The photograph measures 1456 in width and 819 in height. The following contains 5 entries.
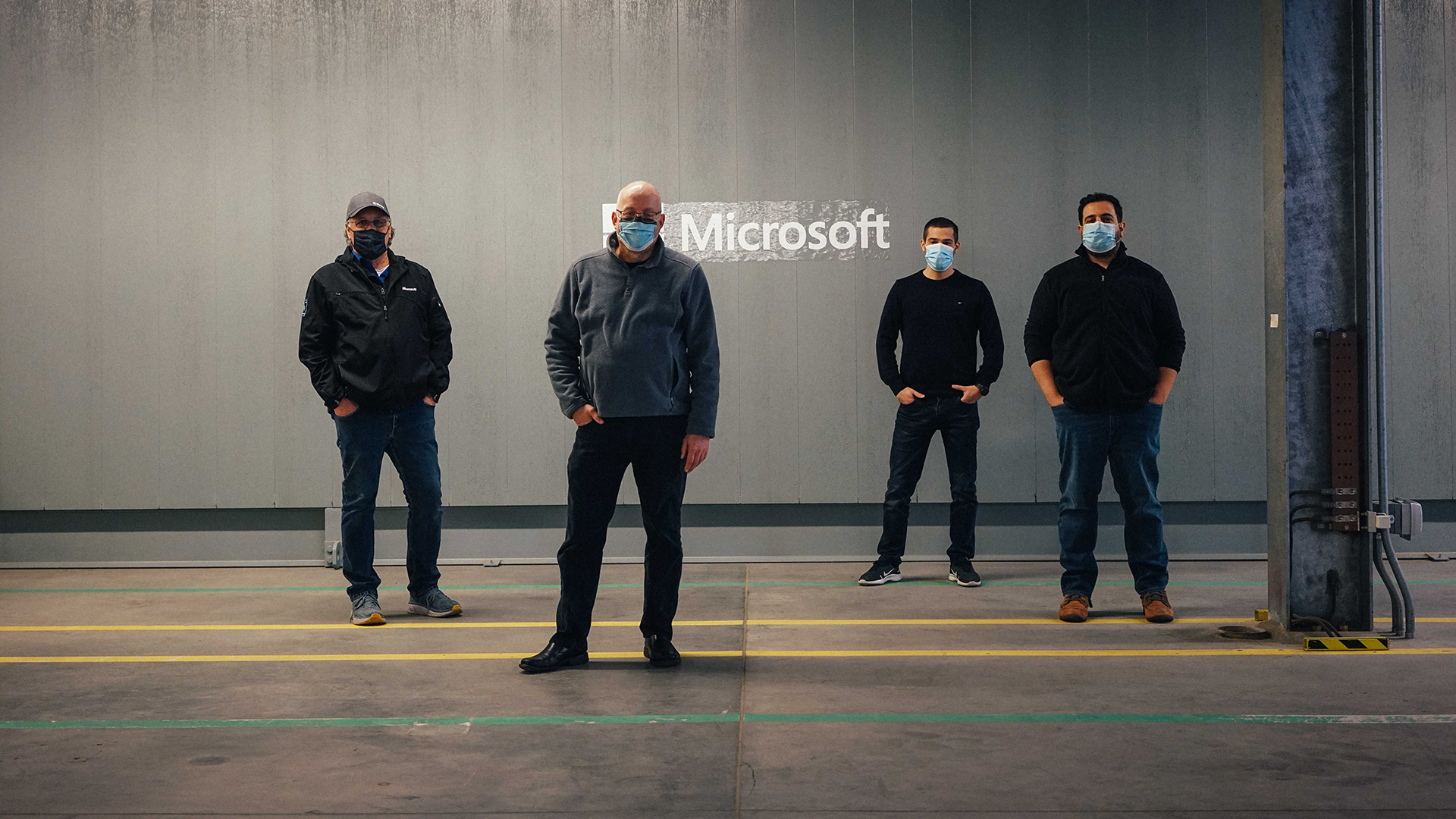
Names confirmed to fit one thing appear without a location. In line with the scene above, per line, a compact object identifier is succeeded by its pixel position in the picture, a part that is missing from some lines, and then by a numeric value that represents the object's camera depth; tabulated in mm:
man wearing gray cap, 5148
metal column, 4660
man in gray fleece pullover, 4121
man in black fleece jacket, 5016
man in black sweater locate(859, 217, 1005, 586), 6141
